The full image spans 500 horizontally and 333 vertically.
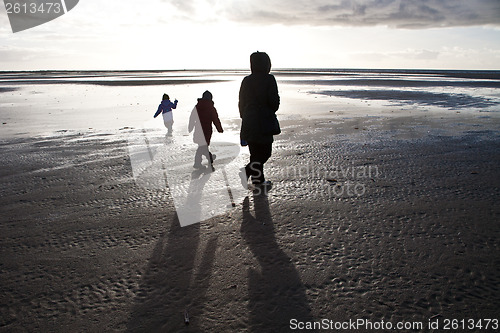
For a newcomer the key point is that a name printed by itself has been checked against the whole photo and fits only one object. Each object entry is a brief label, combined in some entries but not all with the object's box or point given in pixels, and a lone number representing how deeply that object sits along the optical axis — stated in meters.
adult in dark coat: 4.43
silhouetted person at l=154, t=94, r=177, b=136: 9.52
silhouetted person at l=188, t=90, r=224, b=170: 5.92
